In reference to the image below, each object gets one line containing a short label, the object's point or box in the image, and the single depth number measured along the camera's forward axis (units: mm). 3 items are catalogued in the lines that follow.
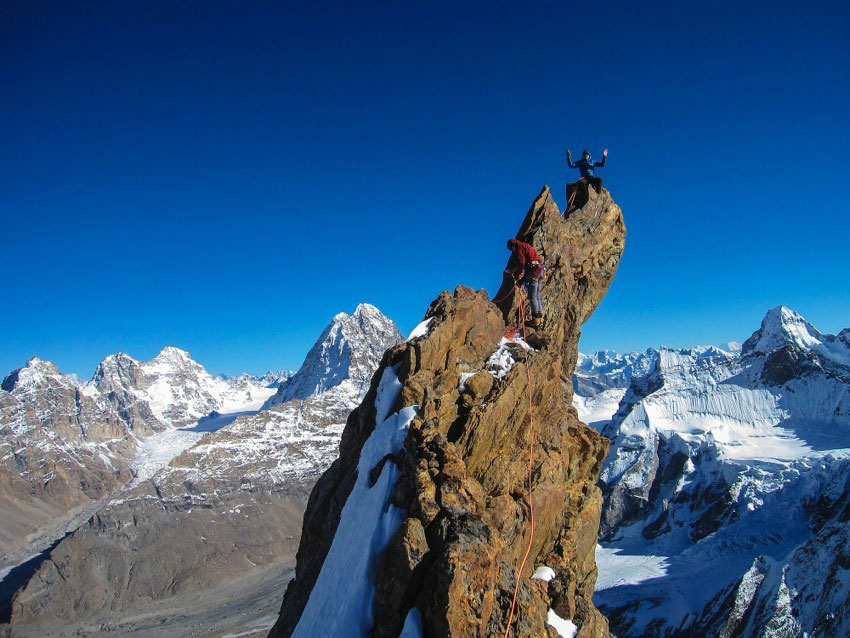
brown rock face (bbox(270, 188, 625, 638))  13938
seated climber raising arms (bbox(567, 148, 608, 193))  28250
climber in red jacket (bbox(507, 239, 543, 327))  22922
